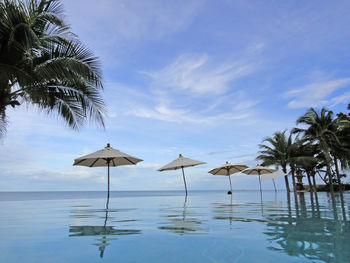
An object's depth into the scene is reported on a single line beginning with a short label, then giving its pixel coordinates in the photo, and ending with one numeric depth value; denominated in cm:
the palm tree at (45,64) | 736
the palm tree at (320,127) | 2328
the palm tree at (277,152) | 2677
